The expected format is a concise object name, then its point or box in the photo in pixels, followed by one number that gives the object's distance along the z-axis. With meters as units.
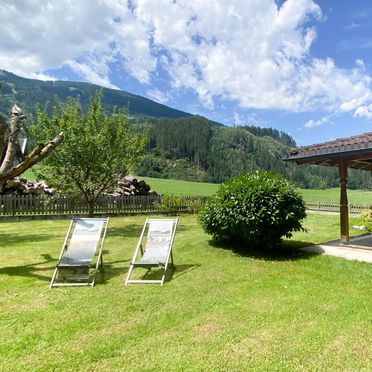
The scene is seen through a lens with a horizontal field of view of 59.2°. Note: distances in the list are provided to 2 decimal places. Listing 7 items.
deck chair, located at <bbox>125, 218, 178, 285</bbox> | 6.06
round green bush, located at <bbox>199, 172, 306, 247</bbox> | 7.70
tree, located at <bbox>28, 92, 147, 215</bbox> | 12.19
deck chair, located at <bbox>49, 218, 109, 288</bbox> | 5.98
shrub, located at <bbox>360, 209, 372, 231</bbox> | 11.48
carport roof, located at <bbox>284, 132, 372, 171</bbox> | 7.74
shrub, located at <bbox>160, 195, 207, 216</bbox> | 20.22
